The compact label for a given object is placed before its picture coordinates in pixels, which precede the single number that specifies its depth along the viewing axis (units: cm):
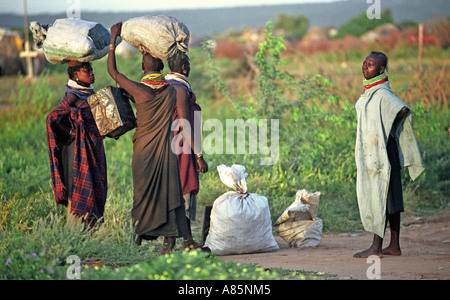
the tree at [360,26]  3466
